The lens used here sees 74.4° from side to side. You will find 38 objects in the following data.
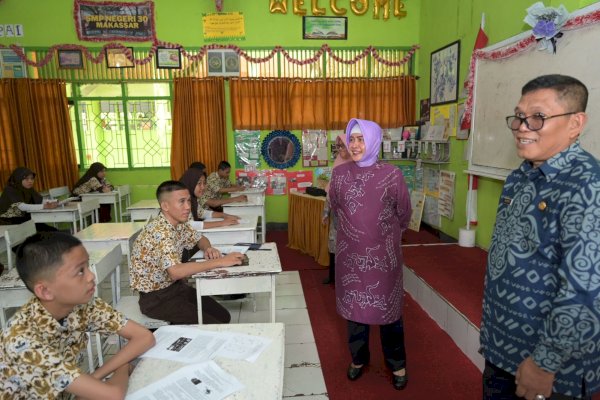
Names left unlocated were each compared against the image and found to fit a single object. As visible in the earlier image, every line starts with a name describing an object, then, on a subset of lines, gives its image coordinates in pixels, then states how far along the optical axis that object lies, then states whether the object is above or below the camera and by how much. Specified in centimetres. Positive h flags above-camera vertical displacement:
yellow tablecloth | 438 -110
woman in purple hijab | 197 -52
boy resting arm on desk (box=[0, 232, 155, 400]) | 110 -59
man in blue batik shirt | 95 -33
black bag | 462 -68
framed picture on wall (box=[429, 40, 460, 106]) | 455 +69
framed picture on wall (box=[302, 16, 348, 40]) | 581 +155
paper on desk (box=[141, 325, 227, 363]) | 131 -72
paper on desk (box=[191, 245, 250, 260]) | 244 -72
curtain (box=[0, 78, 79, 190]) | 558 +12
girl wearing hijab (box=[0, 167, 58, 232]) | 446 -71
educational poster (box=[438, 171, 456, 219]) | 462 -75
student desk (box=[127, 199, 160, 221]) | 445 -82
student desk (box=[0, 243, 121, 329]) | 210 -77
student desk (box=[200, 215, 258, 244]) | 321 -80
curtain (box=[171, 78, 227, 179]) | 580 +17
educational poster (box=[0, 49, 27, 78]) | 558 +104
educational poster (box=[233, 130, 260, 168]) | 605 -20
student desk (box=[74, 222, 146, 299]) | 306 -78
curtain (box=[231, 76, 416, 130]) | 587 +47
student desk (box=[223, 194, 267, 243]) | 456 -84
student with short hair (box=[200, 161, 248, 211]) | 529 -70
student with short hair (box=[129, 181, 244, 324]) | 214 -69
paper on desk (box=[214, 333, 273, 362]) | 130 -72
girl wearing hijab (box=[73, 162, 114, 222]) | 547 -61
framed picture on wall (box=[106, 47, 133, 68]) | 569 +113
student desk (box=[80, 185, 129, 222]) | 534 -82
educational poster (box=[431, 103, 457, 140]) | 461 +16
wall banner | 561 +164
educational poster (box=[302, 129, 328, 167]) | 609 -22
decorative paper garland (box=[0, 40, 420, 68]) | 561 +117
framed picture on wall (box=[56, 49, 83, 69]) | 562 +113
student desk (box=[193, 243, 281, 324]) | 212 -78
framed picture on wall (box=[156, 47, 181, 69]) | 573 +113
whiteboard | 249 +34
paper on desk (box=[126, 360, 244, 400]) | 110 -71
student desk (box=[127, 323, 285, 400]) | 113 -72
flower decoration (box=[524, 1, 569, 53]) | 264 +72
